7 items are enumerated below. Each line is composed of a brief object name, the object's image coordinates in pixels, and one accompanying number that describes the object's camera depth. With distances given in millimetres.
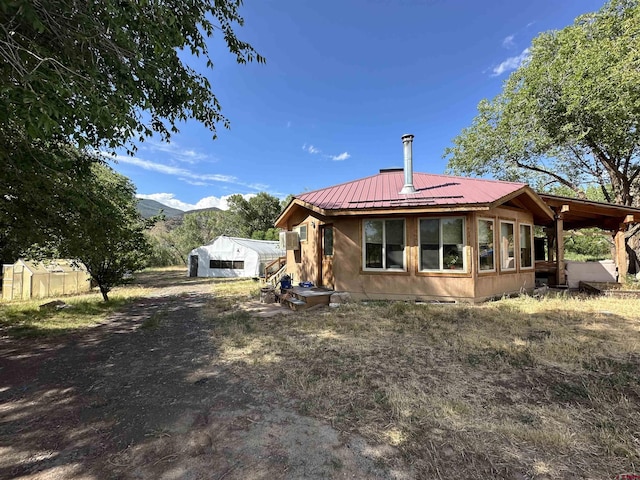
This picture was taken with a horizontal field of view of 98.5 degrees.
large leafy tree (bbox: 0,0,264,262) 2492
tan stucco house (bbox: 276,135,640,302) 7695
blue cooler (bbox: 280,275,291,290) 9555
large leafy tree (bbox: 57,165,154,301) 4730
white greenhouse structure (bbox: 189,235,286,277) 22062
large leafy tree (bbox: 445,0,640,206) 10344
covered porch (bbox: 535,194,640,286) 9344
